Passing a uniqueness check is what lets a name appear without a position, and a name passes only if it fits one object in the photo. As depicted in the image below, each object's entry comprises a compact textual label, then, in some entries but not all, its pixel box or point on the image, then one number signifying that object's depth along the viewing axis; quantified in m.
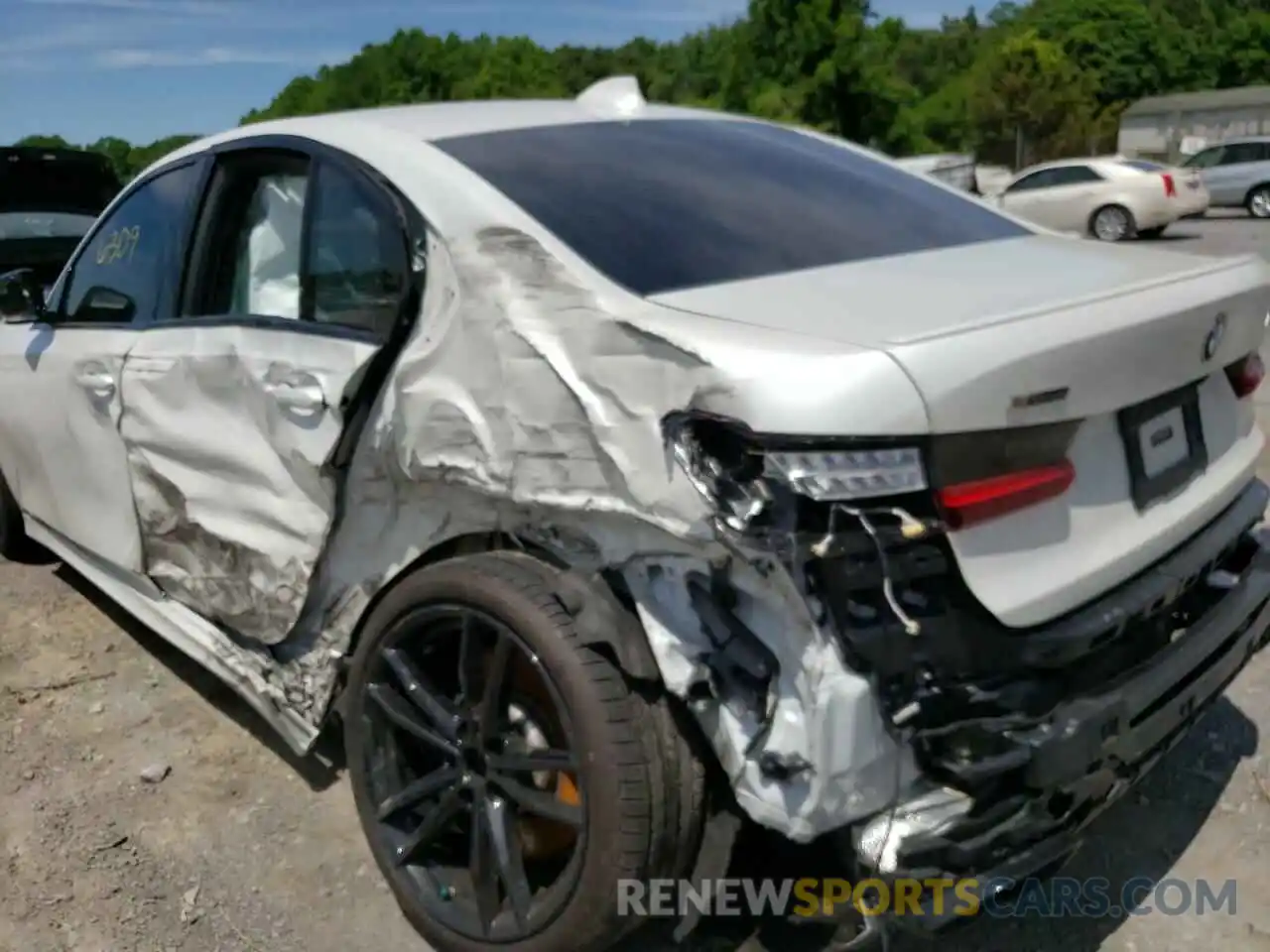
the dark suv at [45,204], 8.34
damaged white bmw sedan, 1.96
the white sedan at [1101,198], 19.36
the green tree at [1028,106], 52.07
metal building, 53.12
